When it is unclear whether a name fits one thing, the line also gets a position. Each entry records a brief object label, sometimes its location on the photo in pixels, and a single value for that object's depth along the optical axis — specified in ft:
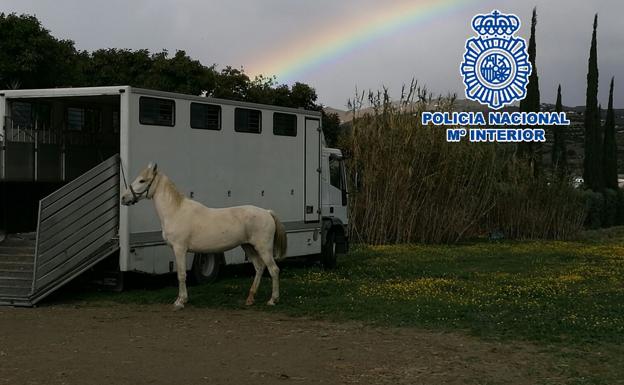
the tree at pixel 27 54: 82.12
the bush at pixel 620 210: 131.34
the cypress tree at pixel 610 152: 146.00
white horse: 36.70
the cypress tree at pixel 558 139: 147.99
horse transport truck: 38.29
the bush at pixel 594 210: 120.88
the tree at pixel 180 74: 115.14
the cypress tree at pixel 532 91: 116.45
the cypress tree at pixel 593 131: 137.49
